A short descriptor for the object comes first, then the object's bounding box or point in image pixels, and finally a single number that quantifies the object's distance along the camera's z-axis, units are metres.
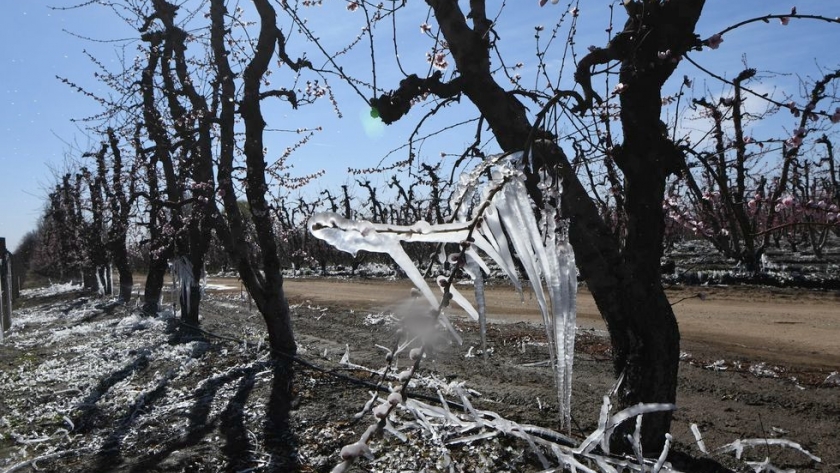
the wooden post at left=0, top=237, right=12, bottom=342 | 12.62
